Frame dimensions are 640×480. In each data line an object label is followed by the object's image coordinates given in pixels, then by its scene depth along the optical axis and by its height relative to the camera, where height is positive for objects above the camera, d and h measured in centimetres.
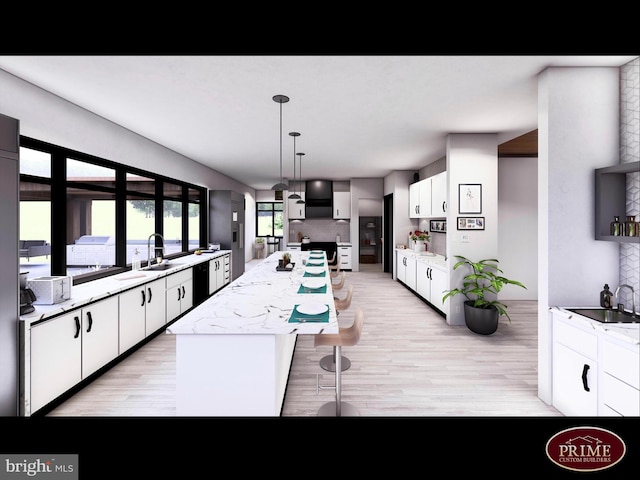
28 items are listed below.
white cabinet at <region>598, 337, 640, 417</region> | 157 -79
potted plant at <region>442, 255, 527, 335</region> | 374 -77
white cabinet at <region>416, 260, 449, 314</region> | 448 -75
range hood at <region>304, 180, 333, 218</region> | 866 +121
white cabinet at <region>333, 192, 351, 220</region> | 876 +102
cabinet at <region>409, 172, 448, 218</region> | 490 +80
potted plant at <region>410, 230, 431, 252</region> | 618 -5
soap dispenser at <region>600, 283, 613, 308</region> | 206 -42
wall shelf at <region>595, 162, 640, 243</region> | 217 +30
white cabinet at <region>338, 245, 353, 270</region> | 856 -51
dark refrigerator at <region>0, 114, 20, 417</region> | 182 -16
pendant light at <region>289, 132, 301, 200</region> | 418 +153
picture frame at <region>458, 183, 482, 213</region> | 414 +59
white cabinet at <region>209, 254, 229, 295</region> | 561 -69
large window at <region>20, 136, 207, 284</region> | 278 +38
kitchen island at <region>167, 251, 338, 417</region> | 174 -78
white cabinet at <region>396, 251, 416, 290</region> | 600 -68
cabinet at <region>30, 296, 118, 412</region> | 205 -89
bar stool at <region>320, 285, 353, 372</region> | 285 -125
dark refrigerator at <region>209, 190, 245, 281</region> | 662 +47
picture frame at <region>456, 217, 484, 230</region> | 414 +21
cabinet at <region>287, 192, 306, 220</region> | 894 +88
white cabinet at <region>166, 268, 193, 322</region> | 408 -82
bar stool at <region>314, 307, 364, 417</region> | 208 -75
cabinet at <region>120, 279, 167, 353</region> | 305 -86
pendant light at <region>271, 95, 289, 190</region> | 291 +143
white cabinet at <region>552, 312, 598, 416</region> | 186 -89
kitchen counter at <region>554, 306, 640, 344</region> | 160 -53
